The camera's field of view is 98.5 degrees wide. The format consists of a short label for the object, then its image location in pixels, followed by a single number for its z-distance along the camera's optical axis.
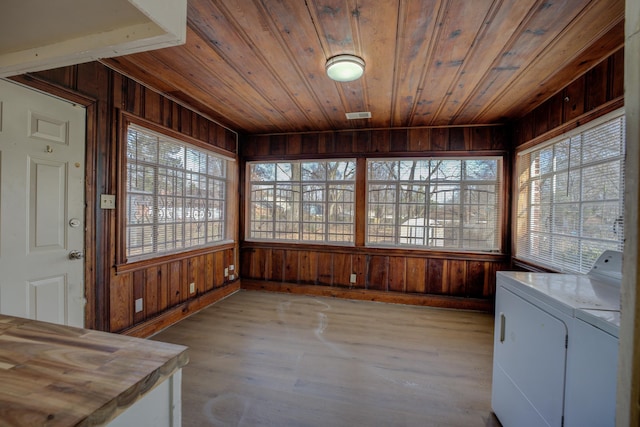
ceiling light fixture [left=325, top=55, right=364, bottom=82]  2.13
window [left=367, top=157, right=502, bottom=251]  3.69
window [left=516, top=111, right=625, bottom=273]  2.04
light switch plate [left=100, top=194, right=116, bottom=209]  2.28
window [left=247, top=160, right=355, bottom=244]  4.12
